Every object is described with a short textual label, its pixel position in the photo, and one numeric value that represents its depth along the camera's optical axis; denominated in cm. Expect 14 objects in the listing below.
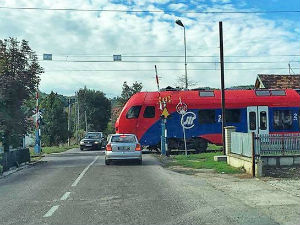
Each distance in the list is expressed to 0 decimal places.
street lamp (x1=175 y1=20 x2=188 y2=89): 3174
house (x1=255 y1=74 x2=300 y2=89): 3655
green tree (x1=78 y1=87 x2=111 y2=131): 7812
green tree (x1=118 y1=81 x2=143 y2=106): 7669
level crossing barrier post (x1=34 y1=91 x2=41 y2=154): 2940
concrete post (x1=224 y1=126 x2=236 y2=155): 1836
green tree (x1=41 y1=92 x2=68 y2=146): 5188
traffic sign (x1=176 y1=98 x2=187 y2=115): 2292
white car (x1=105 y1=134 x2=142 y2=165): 1920
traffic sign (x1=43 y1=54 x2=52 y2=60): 2943
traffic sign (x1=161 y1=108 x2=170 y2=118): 2417
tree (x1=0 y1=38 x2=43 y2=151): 2138
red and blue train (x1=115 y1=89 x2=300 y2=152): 2703
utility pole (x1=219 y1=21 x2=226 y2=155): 2086
